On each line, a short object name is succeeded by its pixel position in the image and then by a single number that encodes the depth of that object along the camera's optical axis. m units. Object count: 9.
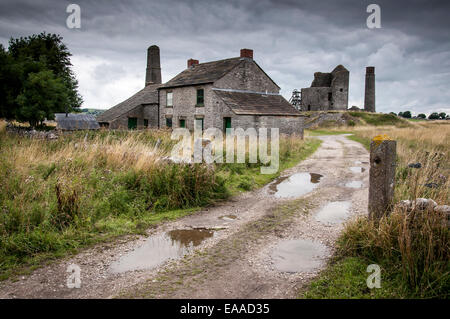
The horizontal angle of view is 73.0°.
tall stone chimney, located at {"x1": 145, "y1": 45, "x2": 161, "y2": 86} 41.78
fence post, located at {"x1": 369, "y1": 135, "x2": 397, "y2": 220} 4.84
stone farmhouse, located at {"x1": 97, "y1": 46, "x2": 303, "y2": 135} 25.39
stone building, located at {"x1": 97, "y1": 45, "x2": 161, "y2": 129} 33.72
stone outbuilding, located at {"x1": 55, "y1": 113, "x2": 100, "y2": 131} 23.97
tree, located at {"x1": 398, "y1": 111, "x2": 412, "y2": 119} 91.06
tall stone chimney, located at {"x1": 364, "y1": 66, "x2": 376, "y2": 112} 57.26
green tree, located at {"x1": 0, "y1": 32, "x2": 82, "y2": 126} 27.70
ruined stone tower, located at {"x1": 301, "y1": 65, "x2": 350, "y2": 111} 55.59
